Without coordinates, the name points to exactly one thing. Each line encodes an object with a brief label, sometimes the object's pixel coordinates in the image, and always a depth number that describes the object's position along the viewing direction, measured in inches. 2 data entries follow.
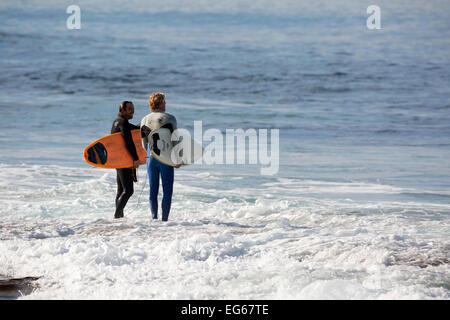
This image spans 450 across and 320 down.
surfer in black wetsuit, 680.4
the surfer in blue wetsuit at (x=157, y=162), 663.1
